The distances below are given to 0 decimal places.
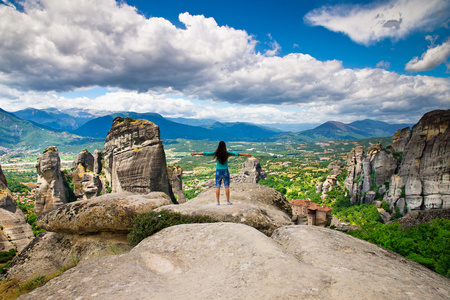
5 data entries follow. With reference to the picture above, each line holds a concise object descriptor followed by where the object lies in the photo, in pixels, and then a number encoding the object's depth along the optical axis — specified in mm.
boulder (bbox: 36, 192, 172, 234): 10344
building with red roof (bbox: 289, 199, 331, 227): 39094
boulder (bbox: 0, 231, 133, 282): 9633
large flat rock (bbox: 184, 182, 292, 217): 14930
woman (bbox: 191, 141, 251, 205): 10867
